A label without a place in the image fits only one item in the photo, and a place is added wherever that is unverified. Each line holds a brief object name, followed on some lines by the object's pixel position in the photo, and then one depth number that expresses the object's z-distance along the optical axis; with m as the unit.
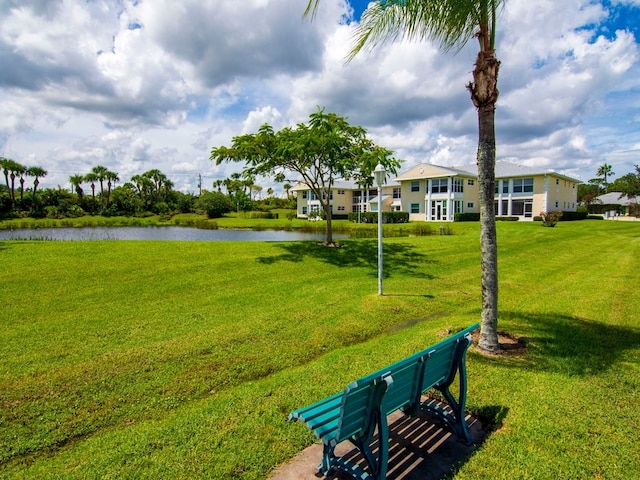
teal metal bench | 2.49
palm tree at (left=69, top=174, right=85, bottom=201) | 63.97
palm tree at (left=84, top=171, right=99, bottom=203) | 65.71
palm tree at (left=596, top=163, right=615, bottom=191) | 94.97
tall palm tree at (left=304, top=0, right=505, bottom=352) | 4.89
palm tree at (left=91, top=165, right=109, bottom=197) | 66.82
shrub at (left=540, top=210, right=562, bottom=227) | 28.78
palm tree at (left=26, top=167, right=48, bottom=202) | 57.28
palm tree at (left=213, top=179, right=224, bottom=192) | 86.69
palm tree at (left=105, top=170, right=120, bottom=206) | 66.99
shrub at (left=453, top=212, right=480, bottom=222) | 40.06
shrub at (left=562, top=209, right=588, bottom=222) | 38.71
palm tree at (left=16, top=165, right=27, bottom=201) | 55.78
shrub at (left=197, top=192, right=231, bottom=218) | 65.06
